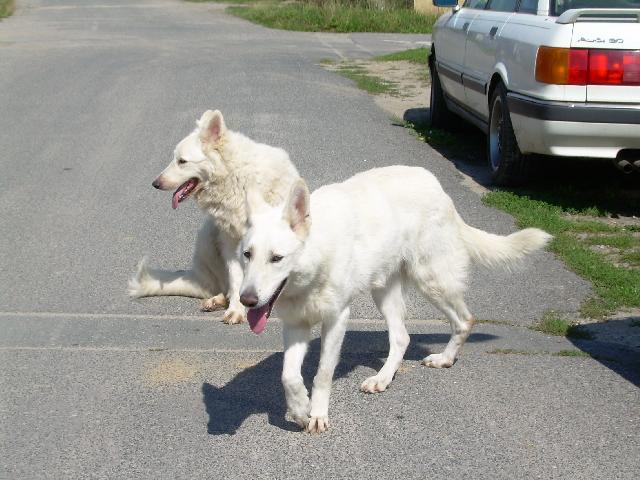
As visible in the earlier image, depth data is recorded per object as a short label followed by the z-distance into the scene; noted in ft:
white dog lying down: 21.83
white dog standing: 14.92
